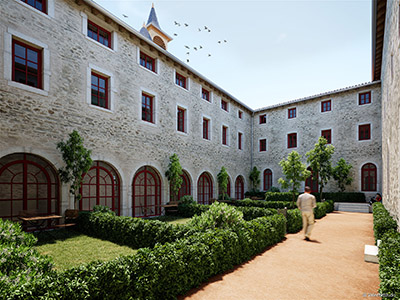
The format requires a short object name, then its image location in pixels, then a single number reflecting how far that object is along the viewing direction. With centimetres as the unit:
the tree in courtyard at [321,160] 1820
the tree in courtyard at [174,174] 1379
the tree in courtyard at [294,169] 1420
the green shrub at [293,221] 897
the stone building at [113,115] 834
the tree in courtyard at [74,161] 903
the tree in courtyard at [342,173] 1847
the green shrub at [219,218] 654
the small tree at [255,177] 2325
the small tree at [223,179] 1858
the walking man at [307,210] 802
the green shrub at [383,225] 586
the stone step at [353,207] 1593
